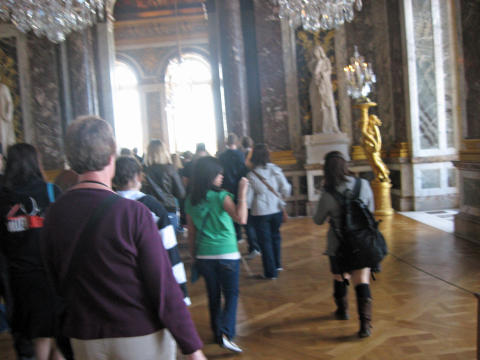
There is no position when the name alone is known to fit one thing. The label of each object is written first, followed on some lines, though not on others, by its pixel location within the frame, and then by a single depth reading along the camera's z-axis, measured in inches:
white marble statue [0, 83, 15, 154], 429.7
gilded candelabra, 362.9
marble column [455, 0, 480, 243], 249.9
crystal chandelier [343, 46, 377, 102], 331.9
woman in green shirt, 137.3
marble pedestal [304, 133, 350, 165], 402.0
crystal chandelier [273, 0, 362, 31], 248.7
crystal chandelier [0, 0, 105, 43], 232.5
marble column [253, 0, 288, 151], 410.0
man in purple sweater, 59.4
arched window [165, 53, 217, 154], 859.4
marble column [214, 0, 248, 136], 400.5
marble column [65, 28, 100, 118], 443.2
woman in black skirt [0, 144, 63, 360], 112.4
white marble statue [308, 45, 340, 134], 401.1
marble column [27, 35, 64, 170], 441.1
